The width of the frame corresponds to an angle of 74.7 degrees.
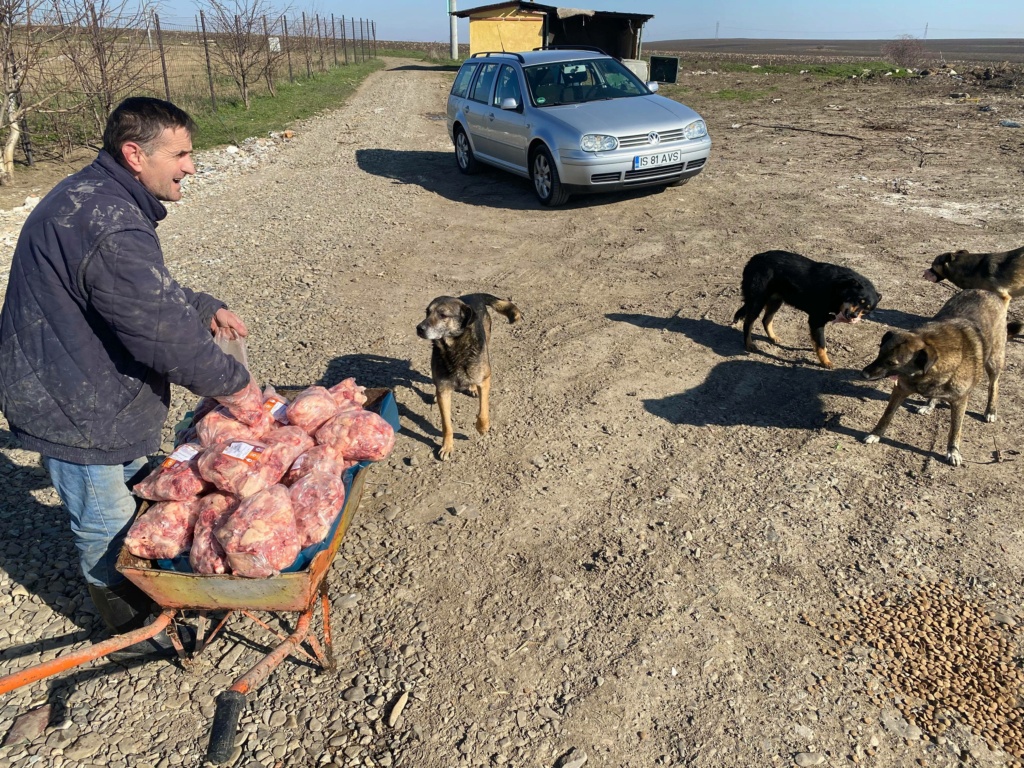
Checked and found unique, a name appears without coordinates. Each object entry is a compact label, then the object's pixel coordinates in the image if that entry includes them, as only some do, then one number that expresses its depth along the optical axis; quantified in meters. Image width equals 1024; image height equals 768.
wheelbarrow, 2.23
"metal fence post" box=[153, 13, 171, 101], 15.40
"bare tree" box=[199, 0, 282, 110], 20.50
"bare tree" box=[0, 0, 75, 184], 9.94
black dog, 5.10
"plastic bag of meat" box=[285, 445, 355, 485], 3.01
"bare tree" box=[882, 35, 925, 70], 37.65
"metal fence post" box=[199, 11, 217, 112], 18.59
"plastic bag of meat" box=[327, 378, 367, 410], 3.63
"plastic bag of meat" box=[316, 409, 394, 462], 3.24
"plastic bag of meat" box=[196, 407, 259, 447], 3.02
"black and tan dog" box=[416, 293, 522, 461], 4.41
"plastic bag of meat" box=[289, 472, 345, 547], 2.80
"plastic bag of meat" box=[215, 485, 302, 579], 2.57
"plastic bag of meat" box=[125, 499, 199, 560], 2.75
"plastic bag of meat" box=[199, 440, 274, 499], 2.80
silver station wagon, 8.98
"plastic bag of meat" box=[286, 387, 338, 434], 3.35
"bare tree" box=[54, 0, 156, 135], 11.49
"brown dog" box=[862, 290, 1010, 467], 4.27
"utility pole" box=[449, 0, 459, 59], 44.28
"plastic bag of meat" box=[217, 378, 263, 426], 2.98
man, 2.42
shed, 21.62
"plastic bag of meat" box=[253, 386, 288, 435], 3.17
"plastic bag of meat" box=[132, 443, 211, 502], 2.87
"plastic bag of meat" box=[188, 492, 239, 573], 2.66
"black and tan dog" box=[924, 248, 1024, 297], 5.90
